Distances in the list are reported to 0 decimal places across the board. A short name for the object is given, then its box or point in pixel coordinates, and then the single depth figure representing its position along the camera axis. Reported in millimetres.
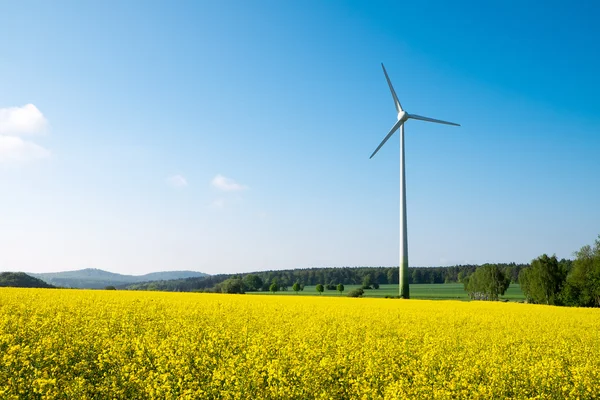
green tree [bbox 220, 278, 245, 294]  87856
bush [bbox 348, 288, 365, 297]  80125
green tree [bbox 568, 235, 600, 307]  80125
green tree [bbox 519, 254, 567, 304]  88188
